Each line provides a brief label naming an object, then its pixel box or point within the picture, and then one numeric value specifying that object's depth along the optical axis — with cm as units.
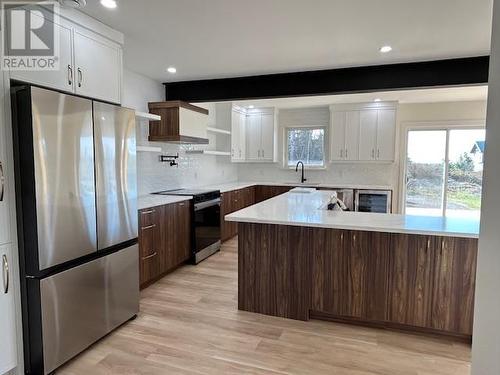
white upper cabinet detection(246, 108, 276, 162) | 689
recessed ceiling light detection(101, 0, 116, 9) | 223
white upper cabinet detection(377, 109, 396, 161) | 612
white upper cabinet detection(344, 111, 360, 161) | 636
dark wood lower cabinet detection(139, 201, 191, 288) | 339
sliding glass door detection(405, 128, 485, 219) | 620
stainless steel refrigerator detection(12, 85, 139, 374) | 195
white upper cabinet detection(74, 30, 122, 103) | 237
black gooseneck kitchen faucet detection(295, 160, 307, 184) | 702
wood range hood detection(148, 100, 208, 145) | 425
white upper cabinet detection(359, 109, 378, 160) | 625
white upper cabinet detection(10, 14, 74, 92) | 207
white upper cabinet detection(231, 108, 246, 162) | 649
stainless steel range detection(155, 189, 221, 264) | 433
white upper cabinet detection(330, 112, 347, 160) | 647
